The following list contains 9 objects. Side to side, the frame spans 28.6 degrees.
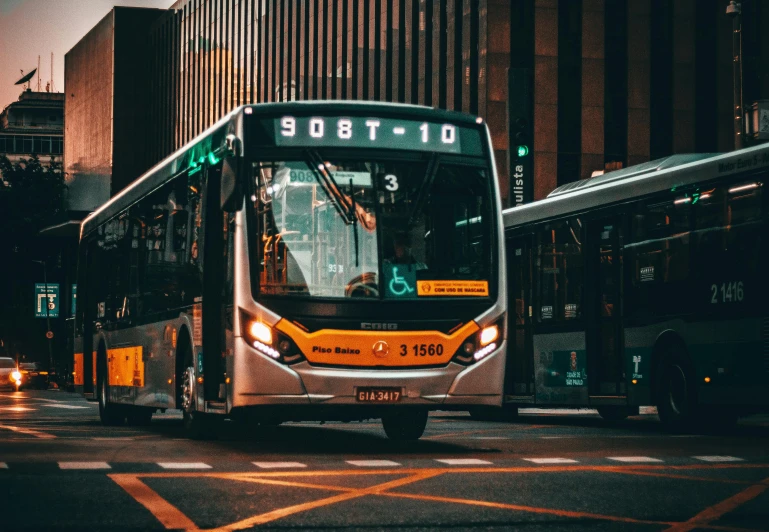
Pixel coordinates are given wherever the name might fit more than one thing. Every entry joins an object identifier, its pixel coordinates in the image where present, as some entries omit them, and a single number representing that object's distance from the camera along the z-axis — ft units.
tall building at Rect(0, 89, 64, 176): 548.72
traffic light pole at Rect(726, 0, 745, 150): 87.61
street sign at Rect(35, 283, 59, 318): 288.30
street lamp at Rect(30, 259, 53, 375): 279.55
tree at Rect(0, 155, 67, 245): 314.96
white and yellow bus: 43.42
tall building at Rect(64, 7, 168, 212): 322.14
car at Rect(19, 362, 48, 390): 224.12
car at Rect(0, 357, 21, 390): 187.42
